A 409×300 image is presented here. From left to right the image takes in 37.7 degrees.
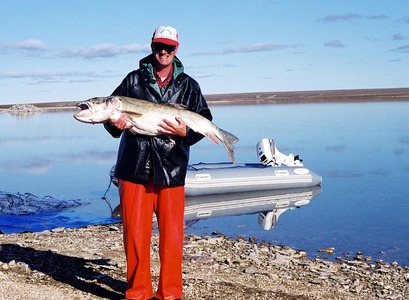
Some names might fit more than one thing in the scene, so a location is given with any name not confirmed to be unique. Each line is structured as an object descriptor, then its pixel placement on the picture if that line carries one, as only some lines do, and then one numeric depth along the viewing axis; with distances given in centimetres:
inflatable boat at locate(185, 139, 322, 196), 1529
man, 504
